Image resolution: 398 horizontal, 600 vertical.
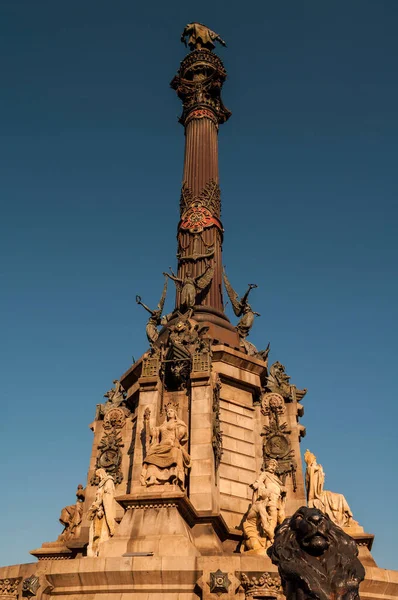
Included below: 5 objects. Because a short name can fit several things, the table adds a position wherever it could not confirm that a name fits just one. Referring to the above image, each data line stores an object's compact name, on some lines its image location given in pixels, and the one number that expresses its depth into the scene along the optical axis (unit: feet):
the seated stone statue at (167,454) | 47.88
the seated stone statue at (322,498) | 56.24
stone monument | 38.32
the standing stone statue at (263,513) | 46.68
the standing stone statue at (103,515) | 48.80
